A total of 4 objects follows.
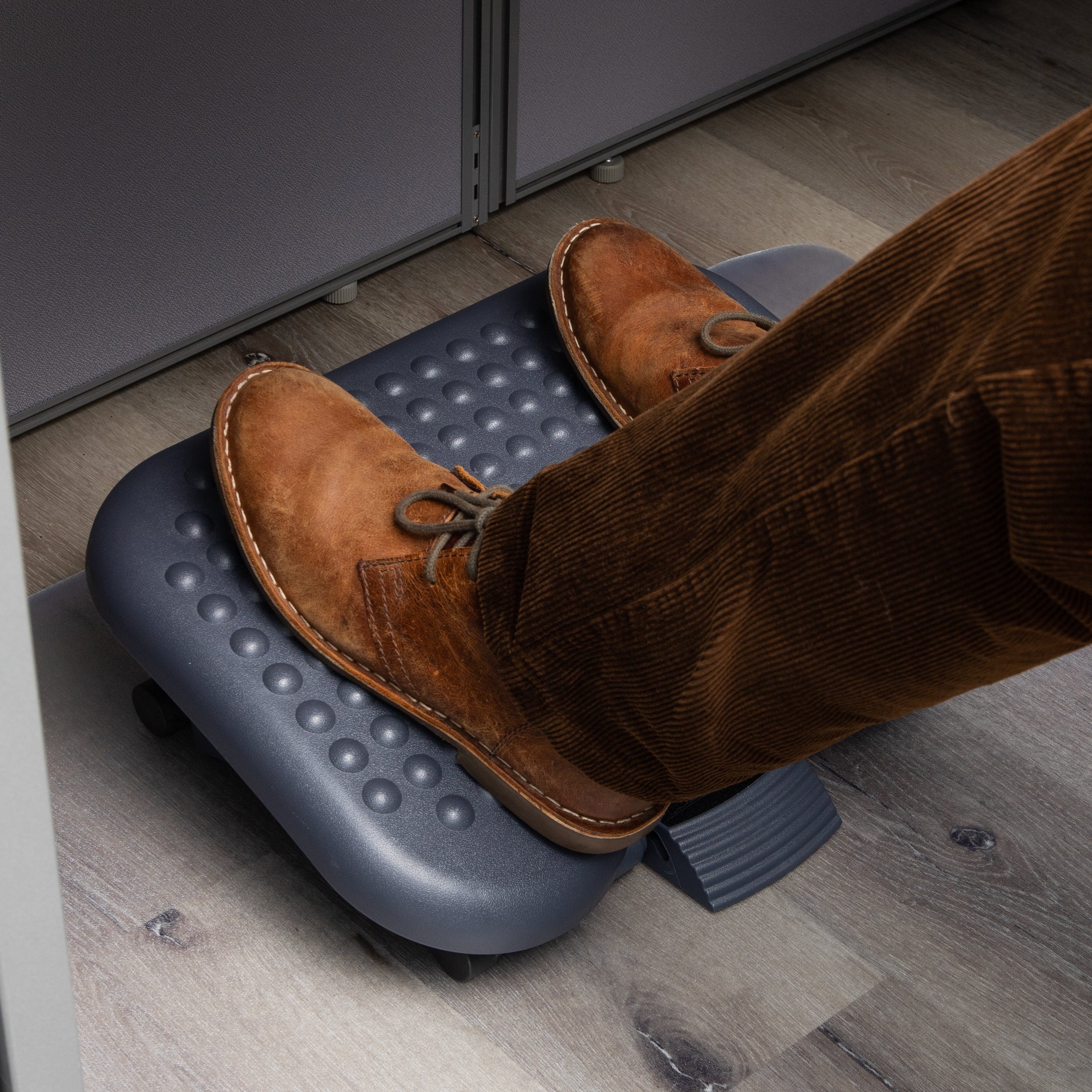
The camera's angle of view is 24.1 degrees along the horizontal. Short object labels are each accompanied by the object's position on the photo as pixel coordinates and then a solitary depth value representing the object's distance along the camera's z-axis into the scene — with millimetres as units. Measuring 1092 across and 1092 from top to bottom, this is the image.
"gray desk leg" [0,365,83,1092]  835
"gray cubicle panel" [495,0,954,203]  1609
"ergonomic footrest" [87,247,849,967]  1182
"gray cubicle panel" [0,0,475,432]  1361
